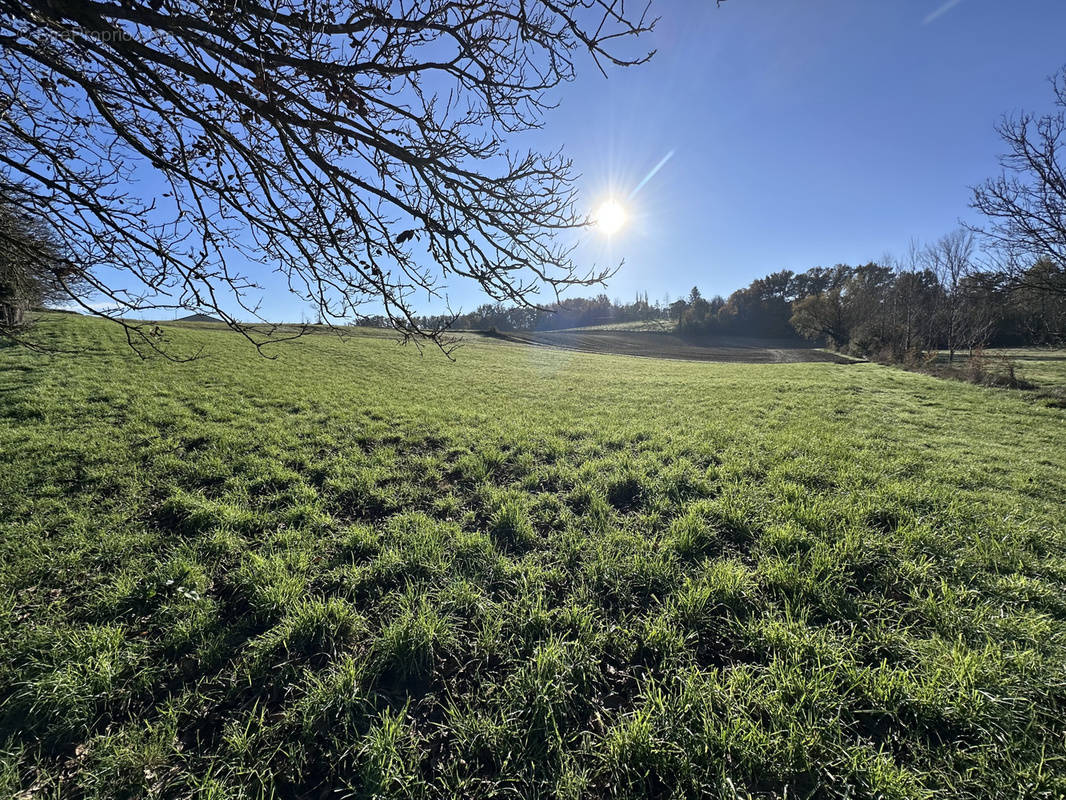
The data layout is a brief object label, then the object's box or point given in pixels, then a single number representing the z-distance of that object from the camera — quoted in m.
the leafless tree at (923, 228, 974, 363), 25.09
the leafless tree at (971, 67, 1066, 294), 11.15
